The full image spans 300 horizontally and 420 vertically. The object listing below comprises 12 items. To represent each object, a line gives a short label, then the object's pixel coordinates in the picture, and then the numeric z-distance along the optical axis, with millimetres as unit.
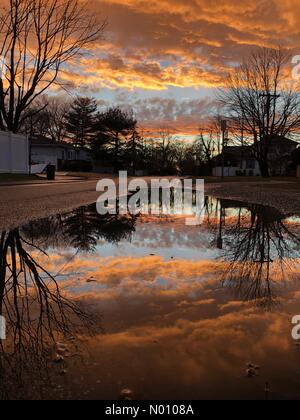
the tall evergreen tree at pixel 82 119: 85125
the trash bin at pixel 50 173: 31050
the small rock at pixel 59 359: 2244
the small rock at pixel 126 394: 1916
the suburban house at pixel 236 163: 97688
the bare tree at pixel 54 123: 89562
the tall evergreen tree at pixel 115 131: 77188
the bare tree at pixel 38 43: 25219
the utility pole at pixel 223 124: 32150
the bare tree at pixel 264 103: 40750
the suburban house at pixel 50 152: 66000
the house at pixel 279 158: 71438
